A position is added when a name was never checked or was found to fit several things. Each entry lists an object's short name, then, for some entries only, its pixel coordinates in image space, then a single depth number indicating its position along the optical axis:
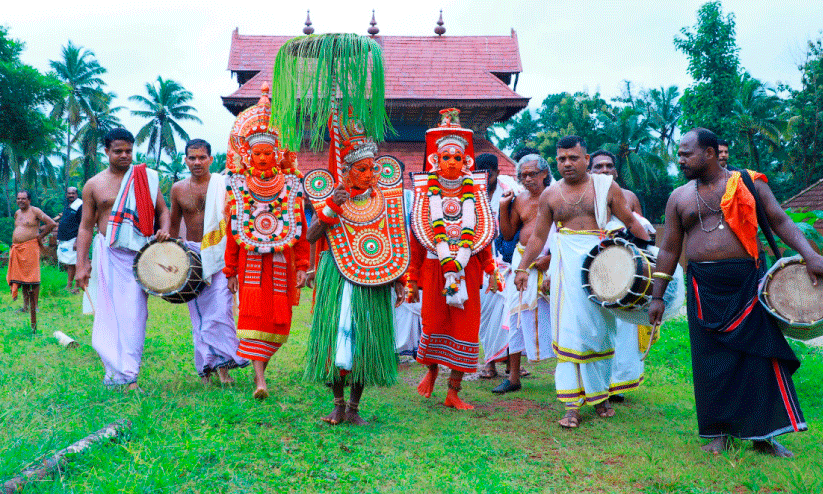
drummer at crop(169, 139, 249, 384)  5.95
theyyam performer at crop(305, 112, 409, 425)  4.62
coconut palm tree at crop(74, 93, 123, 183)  45.94
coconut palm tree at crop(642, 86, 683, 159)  45.66
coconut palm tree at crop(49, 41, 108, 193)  44.31
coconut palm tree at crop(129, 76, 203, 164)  46.72
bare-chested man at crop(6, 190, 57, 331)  11.16
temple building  16.16
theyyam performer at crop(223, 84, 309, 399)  5.56
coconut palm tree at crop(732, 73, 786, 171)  31.84
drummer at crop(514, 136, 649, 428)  5.00
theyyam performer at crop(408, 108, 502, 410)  5.41
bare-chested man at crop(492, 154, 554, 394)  6.12
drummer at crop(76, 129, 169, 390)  5.65
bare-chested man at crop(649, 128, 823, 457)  3.95
